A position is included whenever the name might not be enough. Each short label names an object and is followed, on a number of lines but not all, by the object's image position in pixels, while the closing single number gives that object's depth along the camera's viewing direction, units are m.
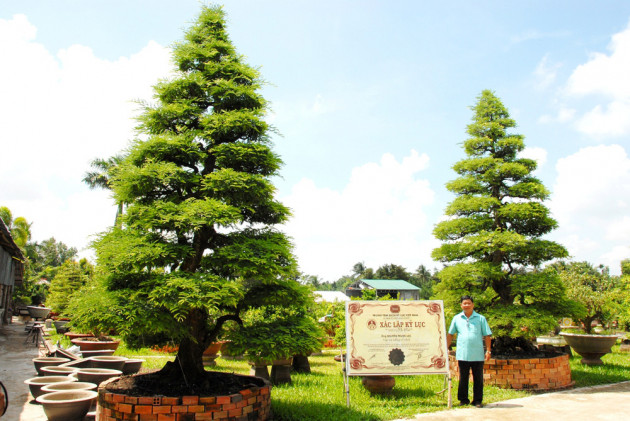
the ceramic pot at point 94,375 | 6.90
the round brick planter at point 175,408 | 4.62
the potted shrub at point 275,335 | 5.36
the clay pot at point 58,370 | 7.20
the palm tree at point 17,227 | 28.22
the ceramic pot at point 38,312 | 24.39
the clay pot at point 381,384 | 6.86
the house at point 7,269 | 15.59
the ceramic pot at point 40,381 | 6.29
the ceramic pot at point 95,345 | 10.53
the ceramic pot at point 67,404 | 5.24
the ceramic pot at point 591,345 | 10.48
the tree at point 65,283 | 22.05
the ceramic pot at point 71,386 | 6.03
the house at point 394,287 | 49.69
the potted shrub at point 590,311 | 10.53
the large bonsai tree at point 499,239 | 8.70
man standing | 6.02
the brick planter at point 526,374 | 7.68
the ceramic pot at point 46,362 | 8.05
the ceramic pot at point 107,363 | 7.86
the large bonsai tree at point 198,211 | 5.08
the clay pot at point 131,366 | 8.44
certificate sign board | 6.27
